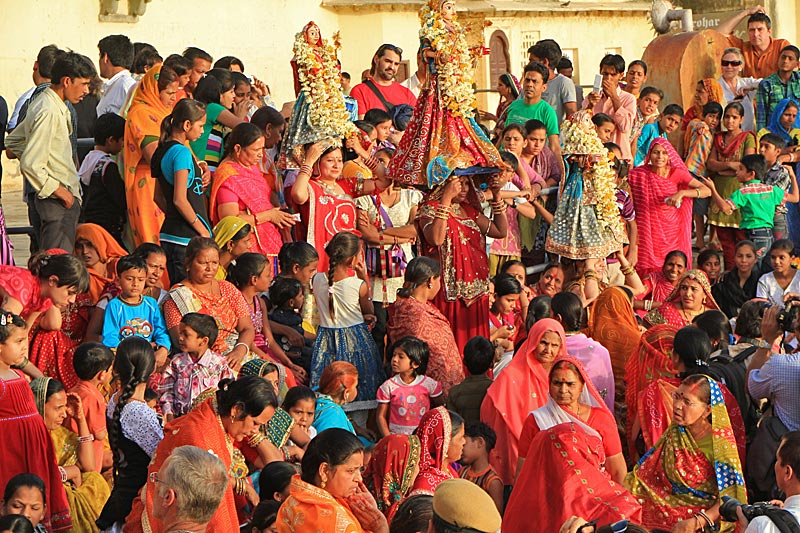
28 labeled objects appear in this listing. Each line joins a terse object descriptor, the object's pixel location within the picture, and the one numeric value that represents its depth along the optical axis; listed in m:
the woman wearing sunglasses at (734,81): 29.44
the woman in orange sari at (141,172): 19.36
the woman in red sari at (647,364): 16.69
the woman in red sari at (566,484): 12.78
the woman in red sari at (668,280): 21.91
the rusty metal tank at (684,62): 32.22
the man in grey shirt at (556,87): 26.85
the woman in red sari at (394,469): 13.79
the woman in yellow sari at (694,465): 13.67
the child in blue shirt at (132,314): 16.12
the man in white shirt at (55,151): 18.92
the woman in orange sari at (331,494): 11.45
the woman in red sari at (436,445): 13.86
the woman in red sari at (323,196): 19.59
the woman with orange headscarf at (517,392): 15.91
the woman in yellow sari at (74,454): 13.80
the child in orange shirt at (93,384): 14.40
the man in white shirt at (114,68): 22.20
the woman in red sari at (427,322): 17.45
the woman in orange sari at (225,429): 11.97
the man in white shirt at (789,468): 11.92
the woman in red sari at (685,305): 19.42
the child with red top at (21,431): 13.16
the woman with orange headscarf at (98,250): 17.81
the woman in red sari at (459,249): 19.03
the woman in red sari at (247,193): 19.23
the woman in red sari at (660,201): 23.98
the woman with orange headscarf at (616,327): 18.39
